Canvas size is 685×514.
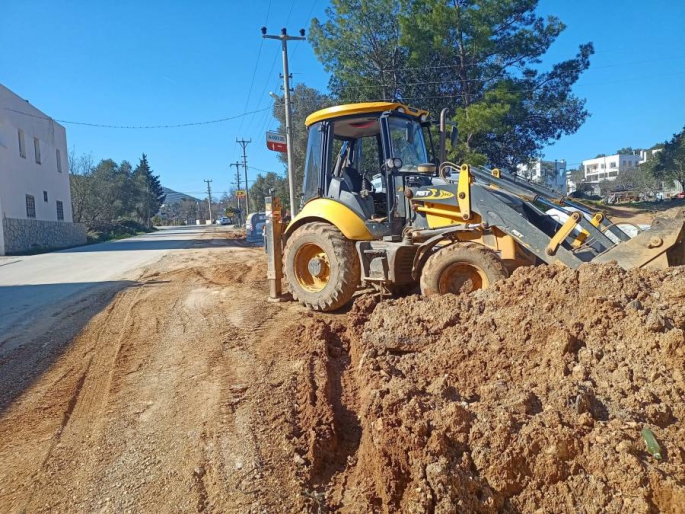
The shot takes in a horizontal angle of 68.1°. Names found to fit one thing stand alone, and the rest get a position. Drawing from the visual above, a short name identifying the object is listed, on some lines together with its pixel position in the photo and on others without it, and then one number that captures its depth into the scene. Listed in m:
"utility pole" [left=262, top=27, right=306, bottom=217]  20.68
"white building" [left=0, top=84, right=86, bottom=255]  25.70
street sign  21.02
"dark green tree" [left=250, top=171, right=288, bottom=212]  54.97
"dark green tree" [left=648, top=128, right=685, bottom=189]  30.86
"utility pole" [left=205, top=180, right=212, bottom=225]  100.69
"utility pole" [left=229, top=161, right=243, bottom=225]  70.76
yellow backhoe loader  5.05
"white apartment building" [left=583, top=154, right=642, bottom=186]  114.21
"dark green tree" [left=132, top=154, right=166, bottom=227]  71.88
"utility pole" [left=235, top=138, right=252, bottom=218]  64.62
